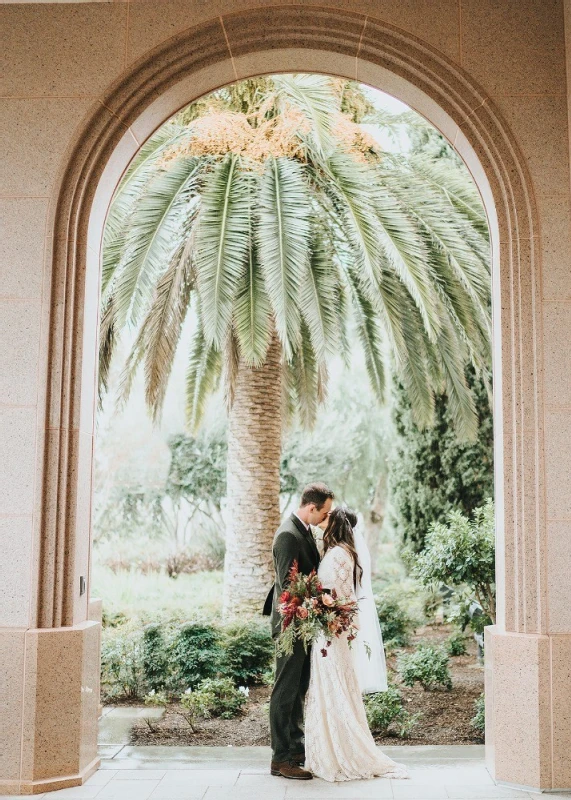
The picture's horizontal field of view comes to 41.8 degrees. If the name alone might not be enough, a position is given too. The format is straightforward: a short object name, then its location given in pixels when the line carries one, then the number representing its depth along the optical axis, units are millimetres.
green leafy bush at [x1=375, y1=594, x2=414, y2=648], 9828
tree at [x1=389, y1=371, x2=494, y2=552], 11945
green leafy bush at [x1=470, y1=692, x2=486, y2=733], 6655
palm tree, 7441
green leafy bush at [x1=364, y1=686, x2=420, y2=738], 6434
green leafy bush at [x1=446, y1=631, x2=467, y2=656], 9633
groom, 4816
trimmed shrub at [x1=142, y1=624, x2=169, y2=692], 7855
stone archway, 4461
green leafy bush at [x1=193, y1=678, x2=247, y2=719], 6898
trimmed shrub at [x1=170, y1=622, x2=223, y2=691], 7688
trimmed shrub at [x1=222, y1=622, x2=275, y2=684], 7907
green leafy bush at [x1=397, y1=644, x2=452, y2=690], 7754
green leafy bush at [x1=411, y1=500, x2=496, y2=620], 7480
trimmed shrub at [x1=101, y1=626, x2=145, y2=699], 7852
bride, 4727
